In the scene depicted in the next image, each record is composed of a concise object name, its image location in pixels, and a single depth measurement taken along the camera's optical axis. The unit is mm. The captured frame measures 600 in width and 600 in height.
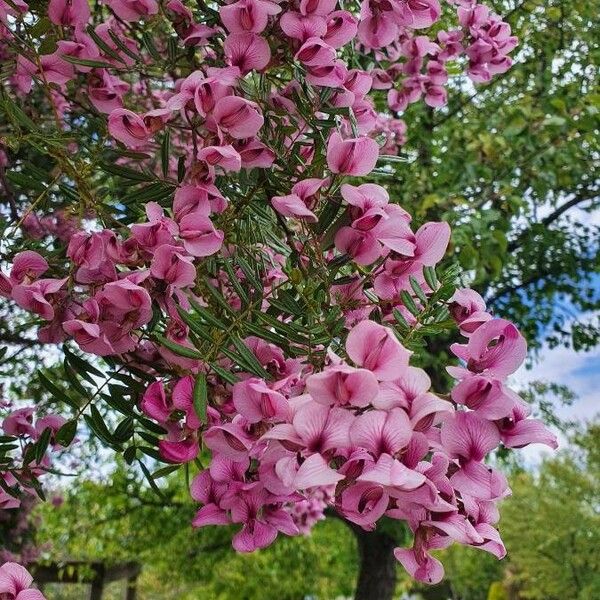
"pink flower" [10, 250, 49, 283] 303
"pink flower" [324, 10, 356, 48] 307
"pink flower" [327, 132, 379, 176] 277
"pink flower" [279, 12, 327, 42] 304
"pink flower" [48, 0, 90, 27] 341
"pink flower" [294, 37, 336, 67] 300
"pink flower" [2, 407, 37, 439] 384
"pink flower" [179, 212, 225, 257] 278
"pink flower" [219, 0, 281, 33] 289
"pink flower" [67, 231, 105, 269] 290
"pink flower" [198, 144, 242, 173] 268
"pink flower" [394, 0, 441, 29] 355
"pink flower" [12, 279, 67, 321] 291
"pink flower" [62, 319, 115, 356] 271
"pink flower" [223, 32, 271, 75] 299
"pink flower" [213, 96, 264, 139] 271
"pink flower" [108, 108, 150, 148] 290
